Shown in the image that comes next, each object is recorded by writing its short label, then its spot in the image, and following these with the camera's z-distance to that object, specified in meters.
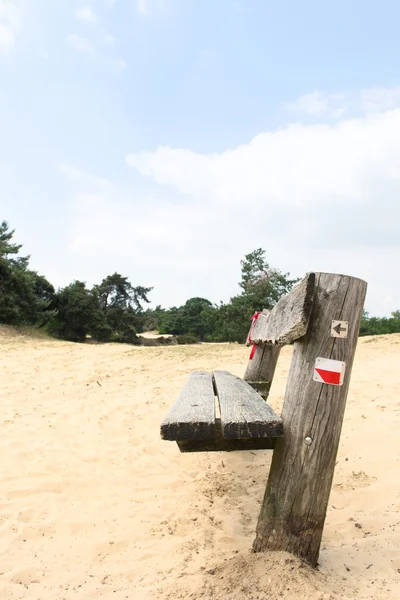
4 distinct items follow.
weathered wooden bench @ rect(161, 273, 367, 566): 1.76
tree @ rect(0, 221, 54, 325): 14.20
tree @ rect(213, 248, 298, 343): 15.98
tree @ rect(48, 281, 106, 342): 16.25
